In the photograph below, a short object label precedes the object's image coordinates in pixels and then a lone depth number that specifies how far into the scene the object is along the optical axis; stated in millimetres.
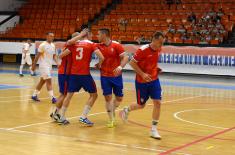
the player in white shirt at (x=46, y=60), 15758
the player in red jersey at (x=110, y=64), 11193
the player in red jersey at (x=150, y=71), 10064
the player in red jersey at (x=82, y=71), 11389
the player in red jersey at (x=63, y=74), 11504
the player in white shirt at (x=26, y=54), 28548
